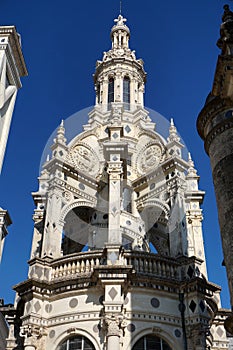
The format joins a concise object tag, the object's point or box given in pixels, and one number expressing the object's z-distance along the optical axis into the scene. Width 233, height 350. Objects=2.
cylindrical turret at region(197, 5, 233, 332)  10.39
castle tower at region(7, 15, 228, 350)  18.56
